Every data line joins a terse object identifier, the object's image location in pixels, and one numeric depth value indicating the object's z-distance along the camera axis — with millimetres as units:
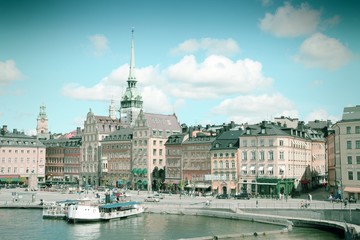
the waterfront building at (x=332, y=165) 86175
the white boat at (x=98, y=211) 71169
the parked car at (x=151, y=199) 87750
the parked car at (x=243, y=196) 89375
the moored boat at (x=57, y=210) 75062
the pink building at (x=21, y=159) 137250
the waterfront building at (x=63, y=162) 148875
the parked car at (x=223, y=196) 92312
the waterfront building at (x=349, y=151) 80188
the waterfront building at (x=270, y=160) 95125
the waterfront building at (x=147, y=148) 123625
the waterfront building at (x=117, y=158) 129625
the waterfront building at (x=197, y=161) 107875
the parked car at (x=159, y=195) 93250
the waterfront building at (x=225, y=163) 101375
